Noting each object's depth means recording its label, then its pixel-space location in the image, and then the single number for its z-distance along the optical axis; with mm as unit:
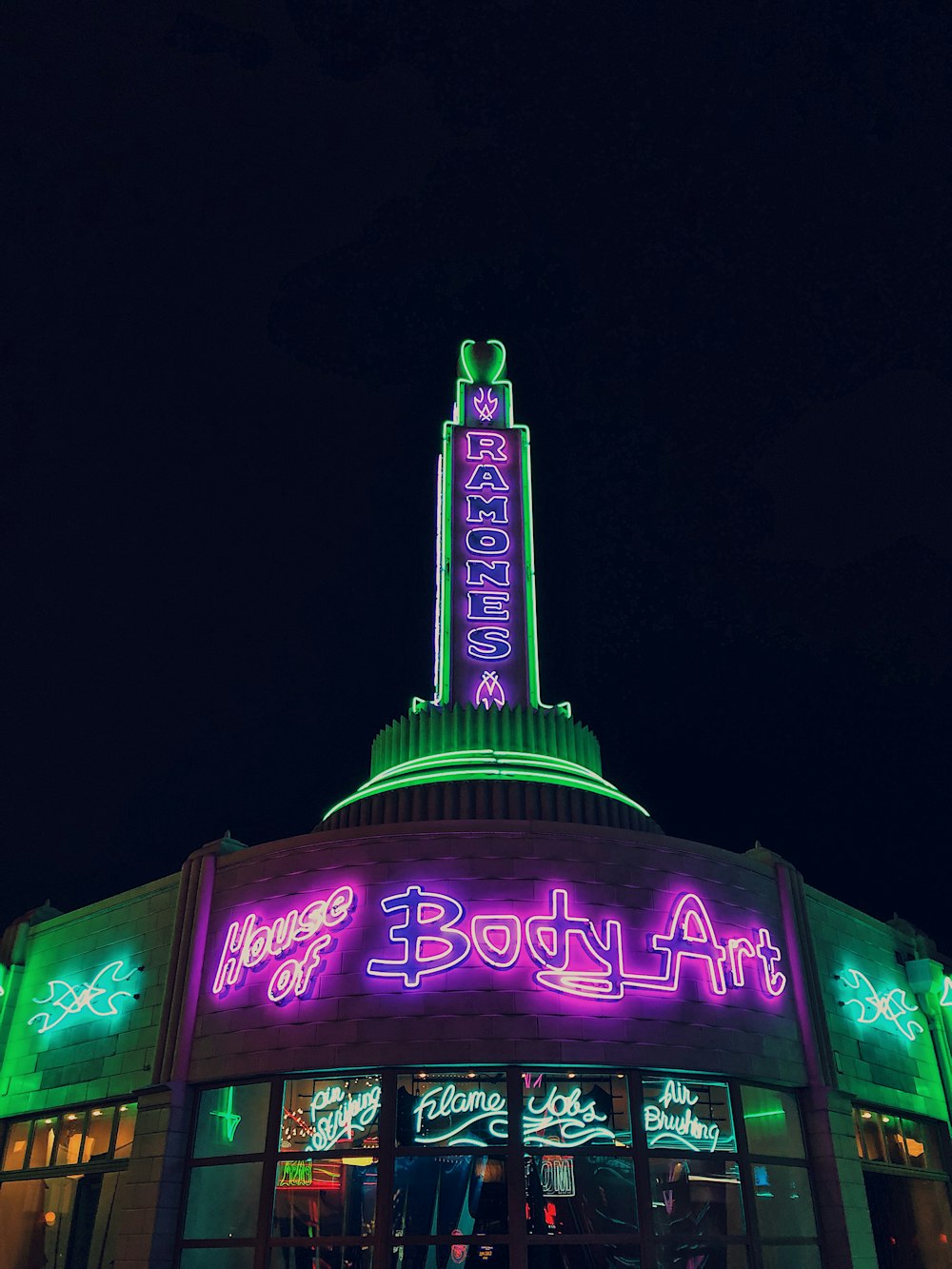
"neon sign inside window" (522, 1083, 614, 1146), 14805
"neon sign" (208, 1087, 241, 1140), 16141
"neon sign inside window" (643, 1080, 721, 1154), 15375
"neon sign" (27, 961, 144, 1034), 19266
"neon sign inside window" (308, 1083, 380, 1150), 15000
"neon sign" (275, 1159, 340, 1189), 14844
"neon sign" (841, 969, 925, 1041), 20594
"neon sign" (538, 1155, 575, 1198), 14512
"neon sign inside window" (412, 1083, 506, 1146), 14727
